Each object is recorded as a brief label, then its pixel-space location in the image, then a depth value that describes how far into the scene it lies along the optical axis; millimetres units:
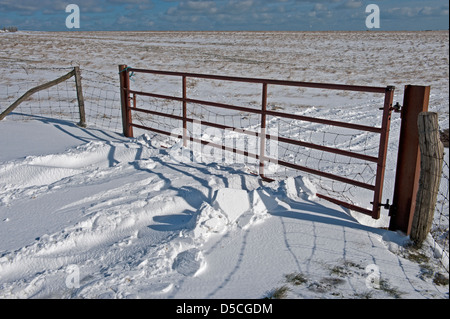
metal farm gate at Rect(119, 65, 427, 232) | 4395
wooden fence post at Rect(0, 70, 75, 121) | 8672
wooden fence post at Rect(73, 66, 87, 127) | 8617
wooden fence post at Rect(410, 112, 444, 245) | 3928
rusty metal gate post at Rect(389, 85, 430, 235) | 4191
